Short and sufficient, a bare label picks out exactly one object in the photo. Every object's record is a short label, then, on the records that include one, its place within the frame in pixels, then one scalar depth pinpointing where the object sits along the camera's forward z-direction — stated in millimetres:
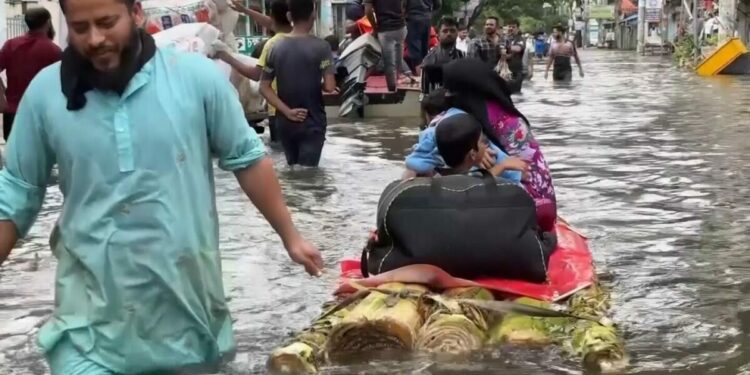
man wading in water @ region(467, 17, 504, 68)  15349
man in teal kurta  3150
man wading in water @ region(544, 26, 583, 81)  29531
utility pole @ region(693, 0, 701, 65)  34778
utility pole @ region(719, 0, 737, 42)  31906
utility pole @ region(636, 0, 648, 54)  60719
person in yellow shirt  9961
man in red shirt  11102
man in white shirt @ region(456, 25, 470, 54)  20241
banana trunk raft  4828
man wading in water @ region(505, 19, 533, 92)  24172
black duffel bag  5398
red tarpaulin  5363
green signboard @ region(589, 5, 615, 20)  99606
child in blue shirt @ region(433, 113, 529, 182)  5590
